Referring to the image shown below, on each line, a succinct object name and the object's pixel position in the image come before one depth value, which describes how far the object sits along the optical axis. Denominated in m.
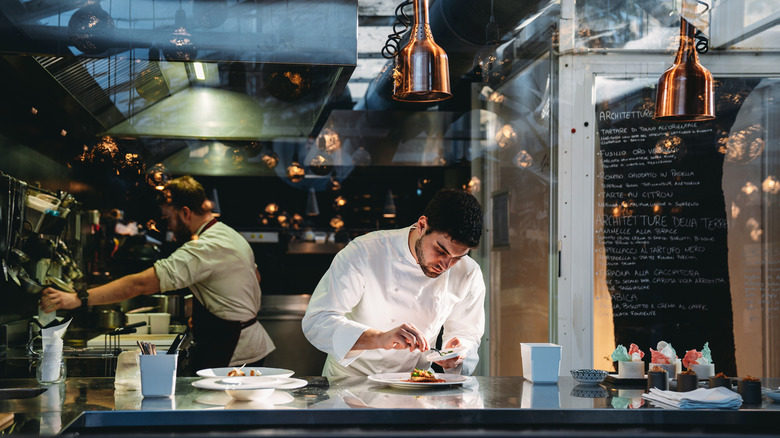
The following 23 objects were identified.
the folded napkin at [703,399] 1.99
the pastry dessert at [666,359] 2.45
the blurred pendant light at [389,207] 5.52
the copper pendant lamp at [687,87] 2.57
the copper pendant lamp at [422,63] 2.23
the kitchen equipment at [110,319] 4.48
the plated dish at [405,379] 2.21
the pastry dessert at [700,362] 2.44
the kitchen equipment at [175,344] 2.17
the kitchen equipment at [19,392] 2.25
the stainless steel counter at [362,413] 1.86
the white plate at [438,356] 2.44
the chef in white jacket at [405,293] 2.57
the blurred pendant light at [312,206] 5.47
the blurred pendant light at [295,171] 5.37
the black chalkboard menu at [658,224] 4.00
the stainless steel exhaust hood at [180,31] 3.42
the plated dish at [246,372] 2.24
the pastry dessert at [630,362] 2.50
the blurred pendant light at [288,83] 4.60
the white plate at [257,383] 1.99
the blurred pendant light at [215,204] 5.41
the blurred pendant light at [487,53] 3.67
